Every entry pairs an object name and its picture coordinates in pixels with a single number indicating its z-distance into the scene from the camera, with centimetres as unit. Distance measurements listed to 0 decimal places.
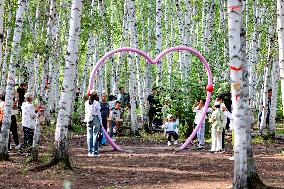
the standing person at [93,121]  1603
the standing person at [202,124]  1941
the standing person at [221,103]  1763
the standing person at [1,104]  1588
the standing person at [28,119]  1573
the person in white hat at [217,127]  1772
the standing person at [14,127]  1730
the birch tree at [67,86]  1260
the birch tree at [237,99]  930
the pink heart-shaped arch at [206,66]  1820
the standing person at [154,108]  2494
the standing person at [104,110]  1922
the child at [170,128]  2003
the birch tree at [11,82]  1398
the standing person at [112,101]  2208
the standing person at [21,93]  2256
